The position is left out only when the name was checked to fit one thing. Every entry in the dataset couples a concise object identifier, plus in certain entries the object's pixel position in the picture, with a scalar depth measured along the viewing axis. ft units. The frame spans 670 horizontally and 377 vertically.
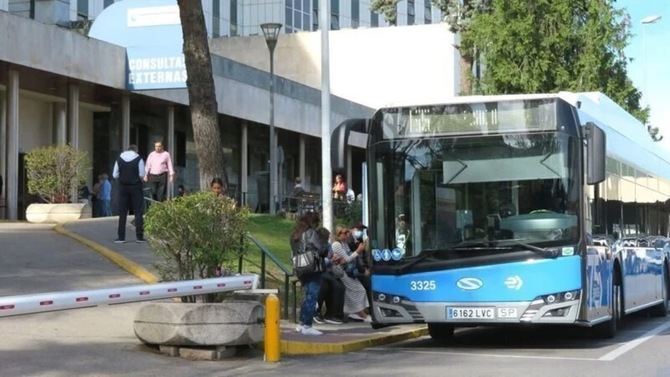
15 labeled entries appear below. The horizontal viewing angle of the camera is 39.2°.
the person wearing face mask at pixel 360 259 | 50.39
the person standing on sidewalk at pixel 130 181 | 54.44
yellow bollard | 34.66
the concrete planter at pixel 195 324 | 34.81
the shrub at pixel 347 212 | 80.84
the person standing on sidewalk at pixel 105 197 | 92.53
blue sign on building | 82.84
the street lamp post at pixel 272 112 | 91.76
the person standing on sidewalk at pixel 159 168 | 63.57
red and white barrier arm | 26.37
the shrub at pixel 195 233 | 36.55
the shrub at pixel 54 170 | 68.85
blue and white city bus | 37.35
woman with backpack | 40.52
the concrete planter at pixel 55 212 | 70.38
